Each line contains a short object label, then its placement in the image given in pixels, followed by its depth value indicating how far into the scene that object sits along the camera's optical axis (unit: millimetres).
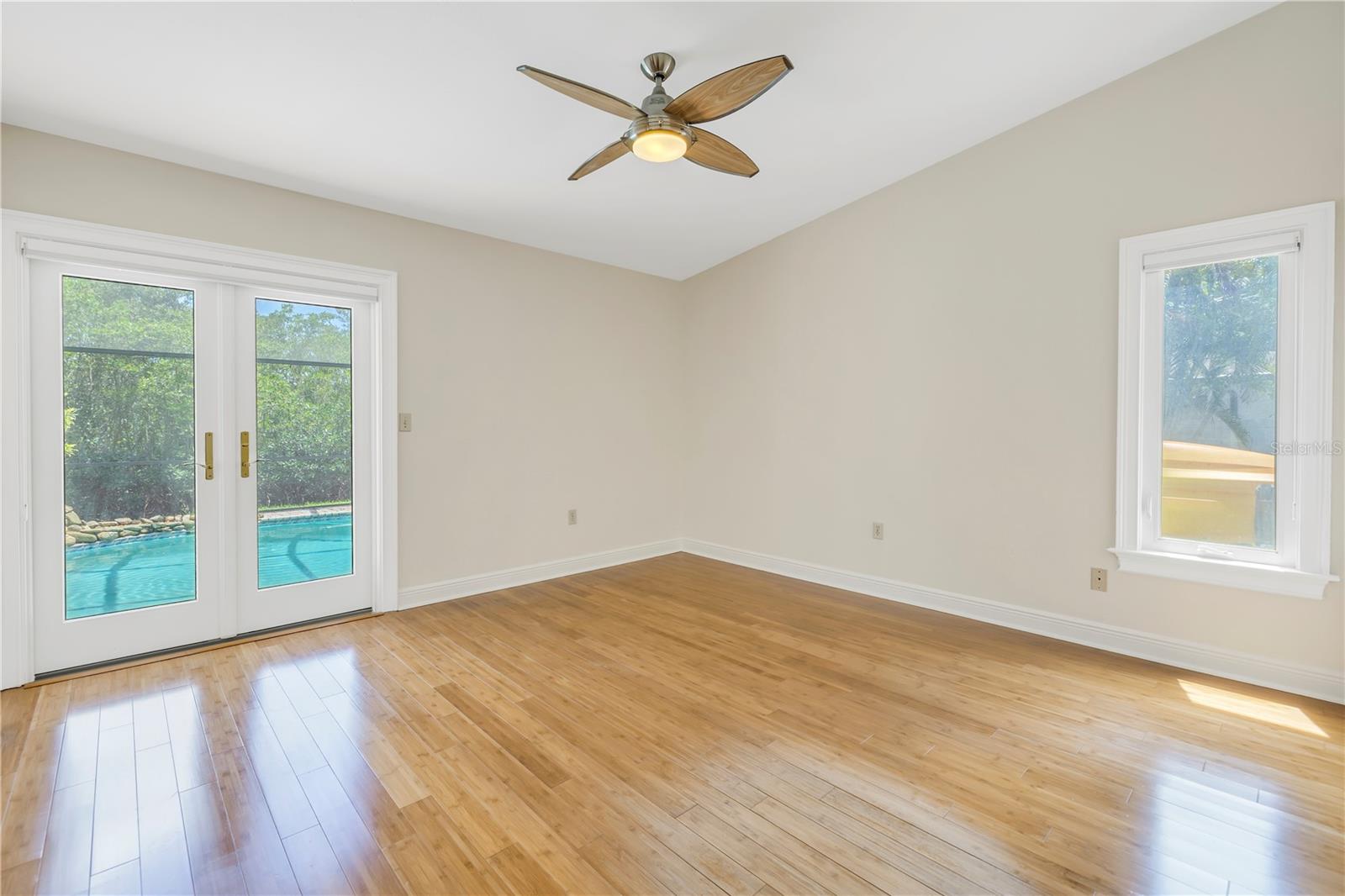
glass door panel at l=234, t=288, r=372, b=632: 3416
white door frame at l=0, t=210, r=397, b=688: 2680
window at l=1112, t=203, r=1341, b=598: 2662
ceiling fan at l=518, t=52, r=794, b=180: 2102
